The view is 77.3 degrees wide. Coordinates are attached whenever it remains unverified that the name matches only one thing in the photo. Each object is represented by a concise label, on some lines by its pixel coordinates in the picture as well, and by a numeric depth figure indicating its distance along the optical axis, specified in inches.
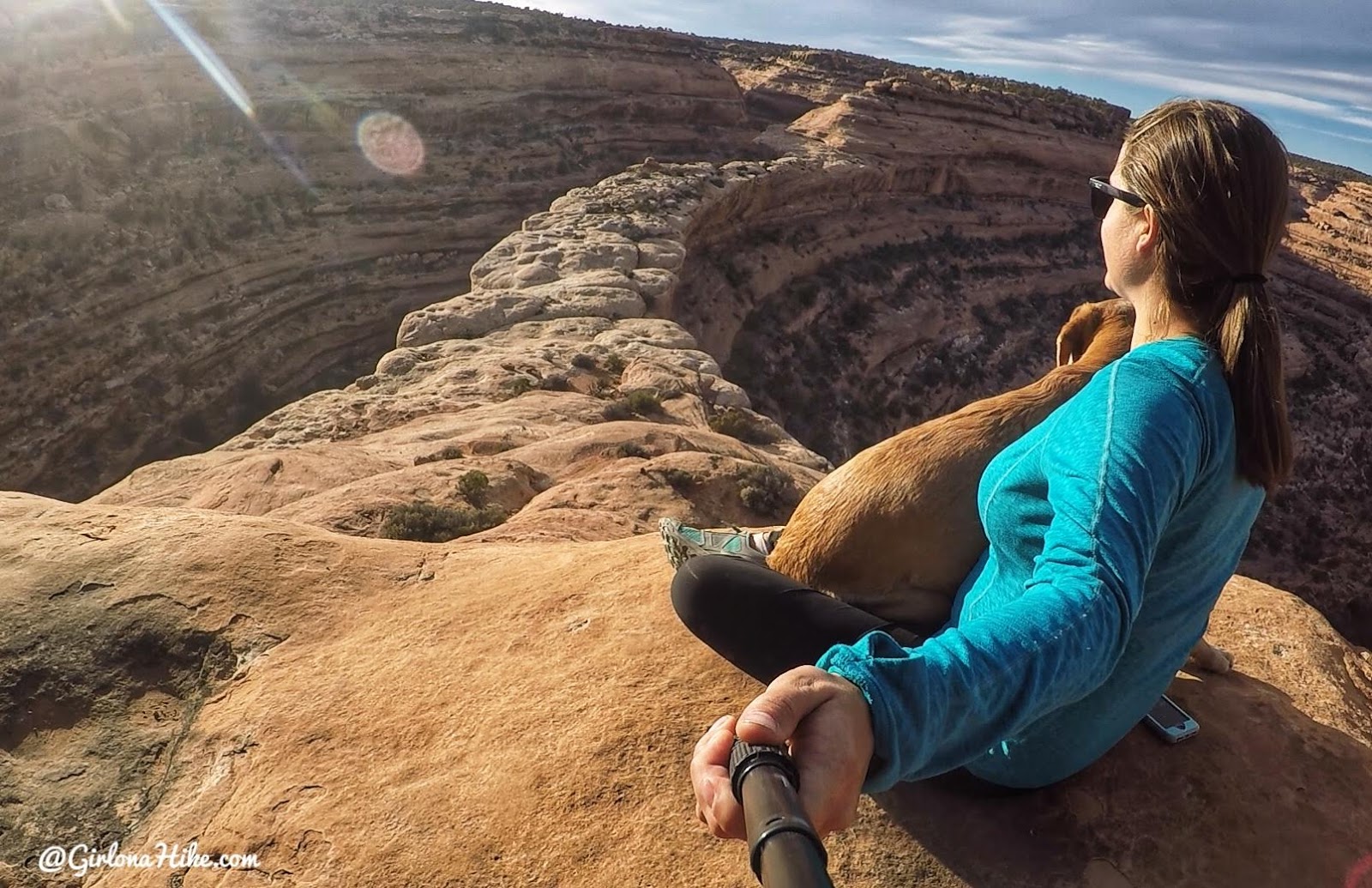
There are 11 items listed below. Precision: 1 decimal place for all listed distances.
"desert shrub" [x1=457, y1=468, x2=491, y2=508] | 268.7
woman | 52.1
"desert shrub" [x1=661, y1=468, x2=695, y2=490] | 281.5
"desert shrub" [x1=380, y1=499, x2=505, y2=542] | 241.1
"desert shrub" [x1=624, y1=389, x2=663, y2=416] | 392.5
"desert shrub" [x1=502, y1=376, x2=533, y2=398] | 408.8
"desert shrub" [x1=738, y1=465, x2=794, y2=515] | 283.4
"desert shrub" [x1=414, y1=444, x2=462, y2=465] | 319.3
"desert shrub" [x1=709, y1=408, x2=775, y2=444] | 404.5
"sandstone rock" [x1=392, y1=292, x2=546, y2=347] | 501.0
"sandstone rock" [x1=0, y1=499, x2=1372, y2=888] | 93.0
